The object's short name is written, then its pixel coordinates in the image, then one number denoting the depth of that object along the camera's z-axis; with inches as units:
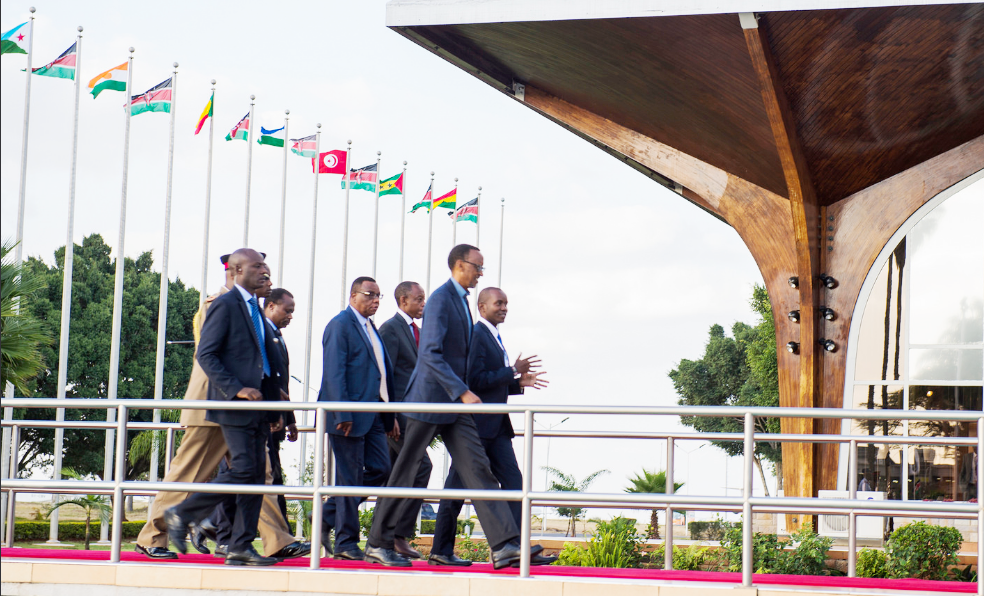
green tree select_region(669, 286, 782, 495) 1987.0
